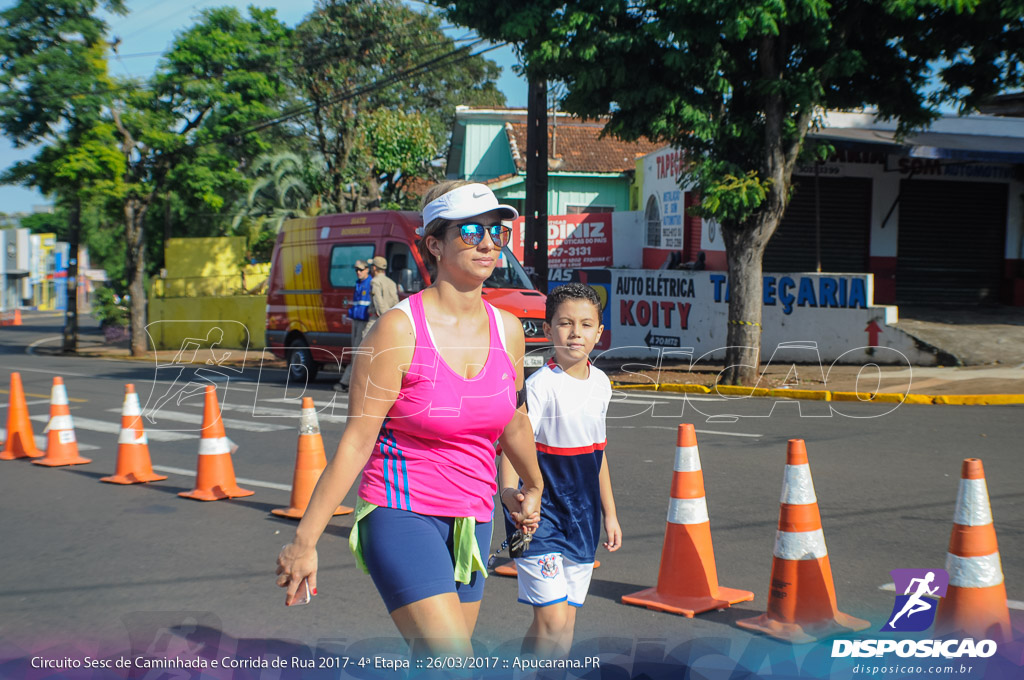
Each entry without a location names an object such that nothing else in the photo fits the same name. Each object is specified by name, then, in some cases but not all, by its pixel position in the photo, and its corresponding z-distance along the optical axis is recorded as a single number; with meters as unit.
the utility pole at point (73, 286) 31.33
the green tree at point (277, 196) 34.06
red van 14.15
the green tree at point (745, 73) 13.41
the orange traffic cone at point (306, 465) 7.02
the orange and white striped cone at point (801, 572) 4.30
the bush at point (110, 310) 35.31
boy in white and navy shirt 3.54
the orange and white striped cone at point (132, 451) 8.49
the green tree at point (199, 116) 27.59
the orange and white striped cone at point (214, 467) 7.78
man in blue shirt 14.27
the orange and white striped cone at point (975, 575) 3.84
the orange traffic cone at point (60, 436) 9.56
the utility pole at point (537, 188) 18.11
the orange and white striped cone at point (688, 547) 4.84
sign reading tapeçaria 17.00
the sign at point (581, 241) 26.53
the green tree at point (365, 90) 29.67
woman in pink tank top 2.73
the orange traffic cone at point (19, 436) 10.16
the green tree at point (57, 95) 27.12
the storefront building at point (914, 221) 20.94
